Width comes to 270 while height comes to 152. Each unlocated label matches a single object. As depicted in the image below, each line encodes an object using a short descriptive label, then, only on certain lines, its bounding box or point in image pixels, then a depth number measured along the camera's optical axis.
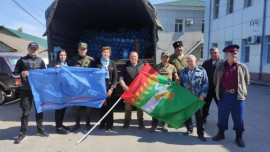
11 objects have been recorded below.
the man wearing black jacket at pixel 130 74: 4.89
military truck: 6.24
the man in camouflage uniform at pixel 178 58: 5.22
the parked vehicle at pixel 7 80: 7.26
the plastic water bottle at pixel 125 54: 8.53
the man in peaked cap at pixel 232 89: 4.08
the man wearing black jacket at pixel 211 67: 5.14
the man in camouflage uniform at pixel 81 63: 4.94
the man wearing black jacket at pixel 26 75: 4.40
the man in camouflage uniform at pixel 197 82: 4.42
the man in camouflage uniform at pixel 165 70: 4.85
